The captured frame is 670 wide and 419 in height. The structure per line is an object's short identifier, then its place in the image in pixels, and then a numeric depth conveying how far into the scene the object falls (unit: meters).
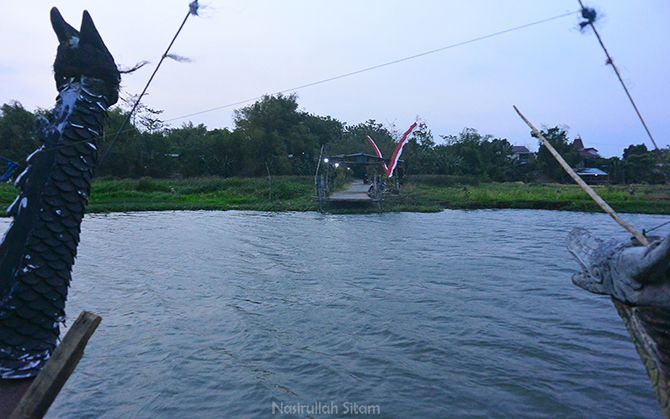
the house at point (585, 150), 50.69
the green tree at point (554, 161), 40.62
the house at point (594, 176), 38.94
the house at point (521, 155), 46.62
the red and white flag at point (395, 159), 26.06
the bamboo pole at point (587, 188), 2.76
